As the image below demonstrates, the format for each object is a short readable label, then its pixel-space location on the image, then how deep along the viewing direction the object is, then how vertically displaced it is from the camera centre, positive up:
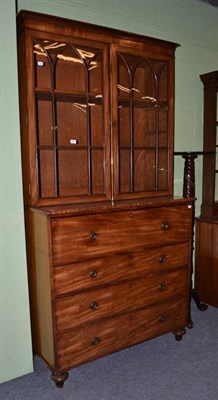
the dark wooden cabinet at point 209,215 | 2.83 -0.51
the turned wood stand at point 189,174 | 2.43 -0.12
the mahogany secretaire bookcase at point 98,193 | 1.84 -0.22
